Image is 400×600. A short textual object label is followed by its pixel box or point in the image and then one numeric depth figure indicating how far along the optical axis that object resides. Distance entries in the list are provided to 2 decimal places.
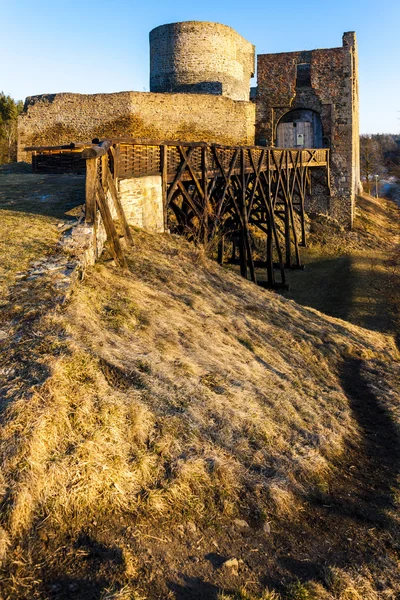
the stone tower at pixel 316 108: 25.38
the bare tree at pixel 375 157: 55.44
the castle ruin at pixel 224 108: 24.23
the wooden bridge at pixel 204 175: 9.50
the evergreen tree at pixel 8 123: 39.56
